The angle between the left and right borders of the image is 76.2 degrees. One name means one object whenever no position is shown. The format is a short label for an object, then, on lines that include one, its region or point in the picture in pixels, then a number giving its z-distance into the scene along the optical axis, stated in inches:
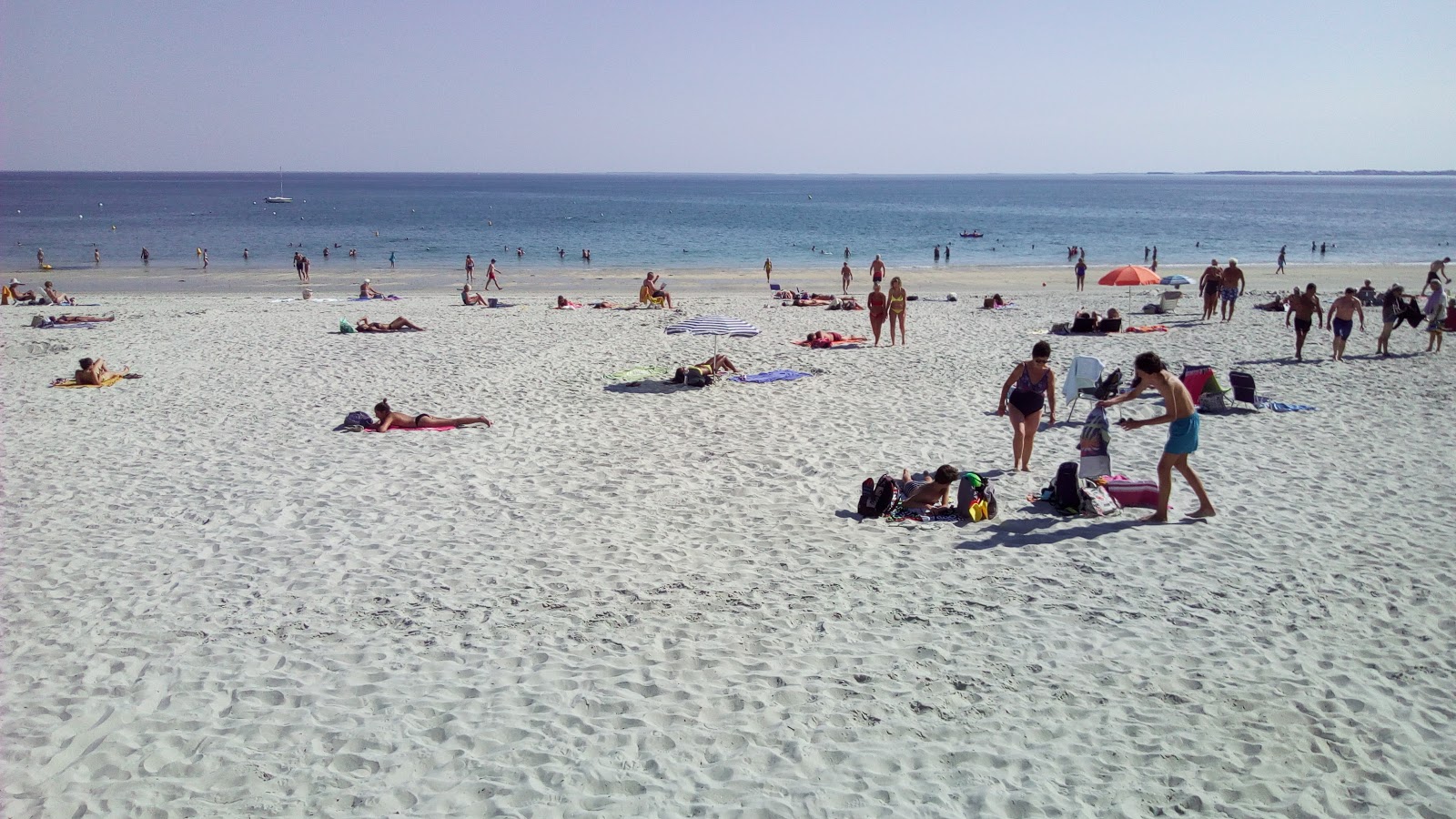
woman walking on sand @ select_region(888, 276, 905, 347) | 674.2
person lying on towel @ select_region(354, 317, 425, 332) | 776.3
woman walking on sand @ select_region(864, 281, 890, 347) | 674.8
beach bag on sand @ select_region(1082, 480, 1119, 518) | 315.9
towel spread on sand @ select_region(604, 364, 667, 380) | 550.3
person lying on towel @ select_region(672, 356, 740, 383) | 542.0
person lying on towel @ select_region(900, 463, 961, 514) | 319.3
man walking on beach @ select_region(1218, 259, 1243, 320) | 794.8
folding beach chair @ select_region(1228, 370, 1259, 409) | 464.0
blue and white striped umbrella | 541.0
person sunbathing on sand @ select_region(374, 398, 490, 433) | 438.3
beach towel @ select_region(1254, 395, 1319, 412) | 469.1
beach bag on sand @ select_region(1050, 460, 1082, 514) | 316.8
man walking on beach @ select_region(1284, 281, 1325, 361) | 596.7
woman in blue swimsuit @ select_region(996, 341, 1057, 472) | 362.6
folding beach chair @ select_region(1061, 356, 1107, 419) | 450.0
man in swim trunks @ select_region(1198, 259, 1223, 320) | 807.1
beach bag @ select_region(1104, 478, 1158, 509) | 323.6
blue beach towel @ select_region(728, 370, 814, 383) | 553.3
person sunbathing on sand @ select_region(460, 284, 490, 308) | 1000.9
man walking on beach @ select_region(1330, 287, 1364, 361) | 587.8
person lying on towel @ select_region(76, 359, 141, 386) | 552.1
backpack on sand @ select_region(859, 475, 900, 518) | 320.5
